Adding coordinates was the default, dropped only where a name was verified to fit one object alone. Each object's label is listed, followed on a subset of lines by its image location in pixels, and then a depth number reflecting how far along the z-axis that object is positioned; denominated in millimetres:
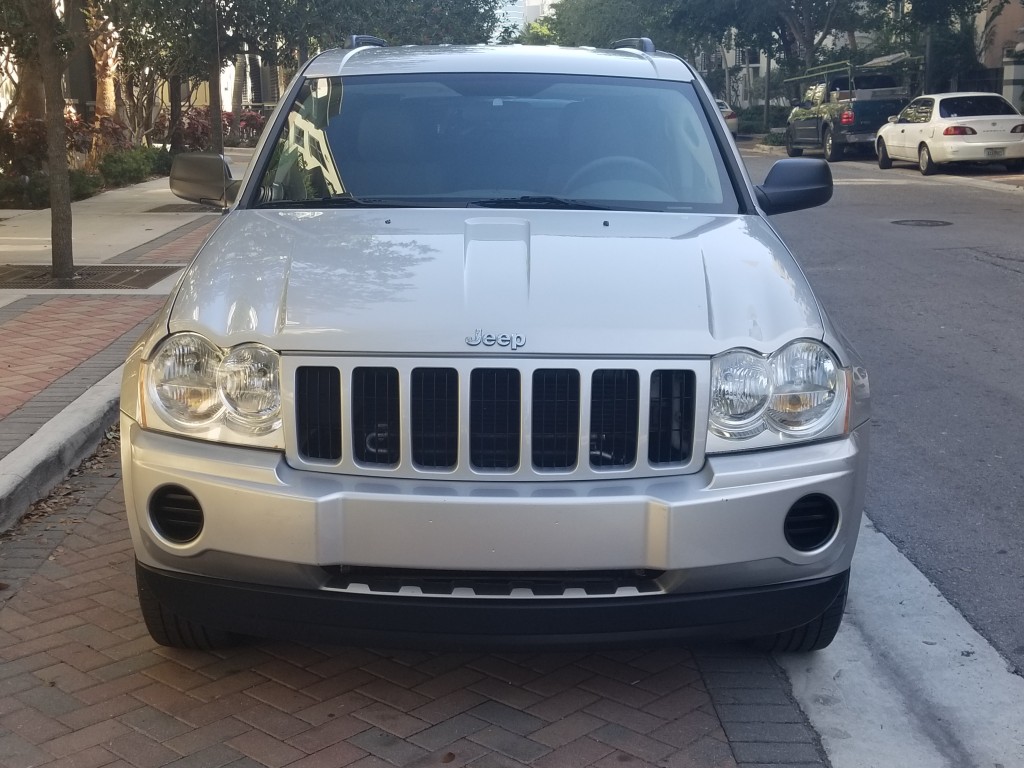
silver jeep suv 3084
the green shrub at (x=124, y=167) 21672
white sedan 23203
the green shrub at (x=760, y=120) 49094
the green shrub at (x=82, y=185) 19188
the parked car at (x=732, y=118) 45422
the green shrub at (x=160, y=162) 24672
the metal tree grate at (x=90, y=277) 10719
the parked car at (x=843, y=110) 28750
